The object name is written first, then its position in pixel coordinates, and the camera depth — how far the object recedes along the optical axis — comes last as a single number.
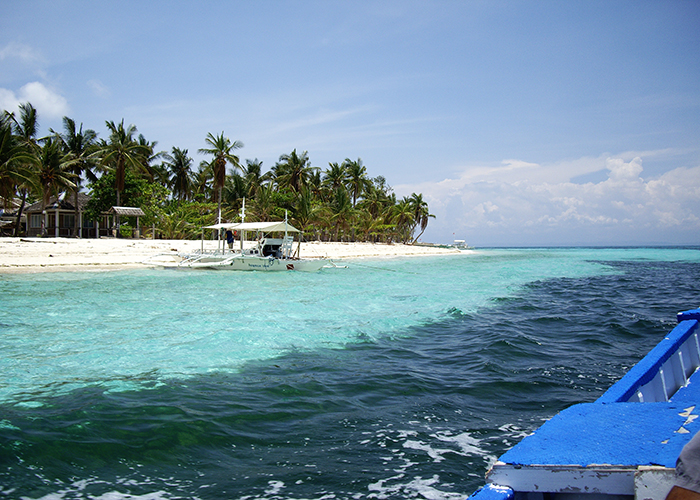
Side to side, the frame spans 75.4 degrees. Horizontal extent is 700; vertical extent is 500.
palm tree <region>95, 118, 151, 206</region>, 36.97
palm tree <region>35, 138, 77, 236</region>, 33.47
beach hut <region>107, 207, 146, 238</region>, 36.31
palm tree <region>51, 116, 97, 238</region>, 40.36
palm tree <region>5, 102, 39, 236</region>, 32.82
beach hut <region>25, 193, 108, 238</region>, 36.94
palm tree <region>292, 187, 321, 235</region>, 44.94
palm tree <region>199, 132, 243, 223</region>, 40.66
